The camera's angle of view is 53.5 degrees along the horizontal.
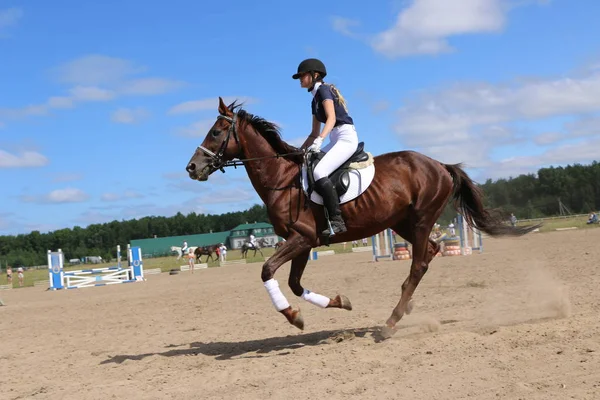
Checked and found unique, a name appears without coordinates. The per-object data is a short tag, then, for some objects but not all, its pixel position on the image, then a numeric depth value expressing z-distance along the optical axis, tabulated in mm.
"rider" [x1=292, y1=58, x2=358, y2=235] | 7320
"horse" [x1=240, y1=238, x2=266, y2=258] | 49744
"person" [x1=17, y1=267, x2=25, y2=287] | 35562
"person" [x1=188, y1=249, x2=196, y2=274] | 35969
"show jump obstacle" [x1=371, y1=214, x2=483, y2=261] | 24362
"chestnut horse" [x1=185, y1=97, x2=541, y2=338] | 7371
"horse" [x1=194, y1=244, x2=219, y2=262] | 51688
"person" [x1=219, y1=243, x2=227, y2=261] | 45031
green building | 91688
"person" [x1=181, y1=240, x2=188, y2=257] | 57725
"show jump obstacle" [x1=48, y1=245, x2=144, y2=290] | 29172
